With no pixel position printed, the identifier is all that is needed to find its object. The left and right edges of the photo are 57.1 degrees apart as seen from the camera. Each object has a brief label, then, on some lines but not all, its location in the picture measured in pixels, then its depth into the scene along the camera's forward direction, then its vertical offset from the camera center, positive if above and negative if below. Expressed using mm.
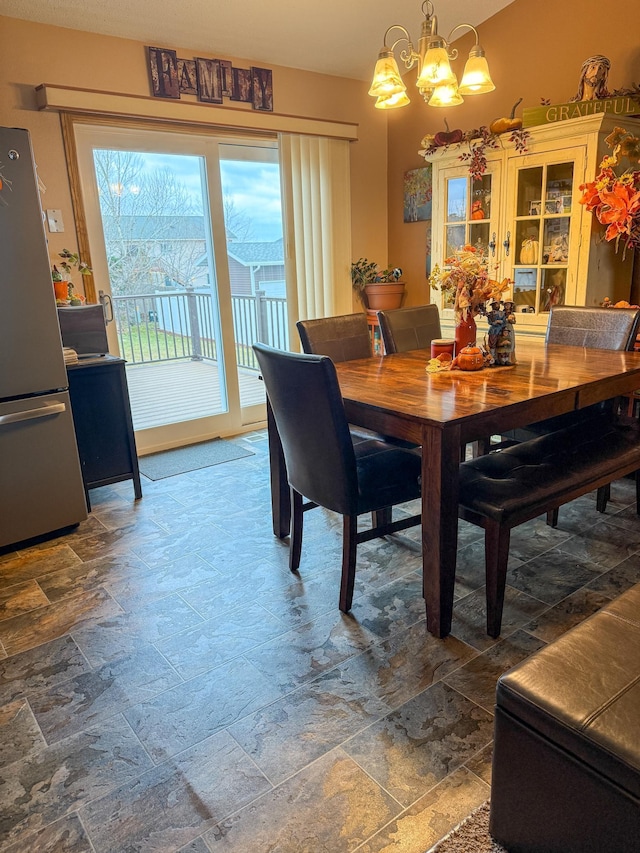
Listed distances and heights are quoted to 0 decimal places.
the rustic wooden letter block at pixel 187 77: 3568 +1175
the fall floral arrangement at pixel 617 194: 2893 +317
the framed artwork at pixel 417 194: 4441 +545
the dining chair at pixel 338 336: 2883 -324
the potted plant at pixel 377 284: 4676 -118
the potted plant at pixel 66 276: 3150 +26
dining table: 1818 -452
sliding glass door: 3621 +72
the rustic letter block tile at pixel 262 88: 3875 +1187
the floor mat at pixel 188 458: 3701 -1168
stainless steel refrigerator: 2381 -419
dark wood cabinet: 2992 -718
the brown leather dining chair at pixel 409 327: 3168 -319
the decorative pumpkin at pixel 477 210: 3771 +342
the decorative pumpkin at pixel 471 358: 2450 -377
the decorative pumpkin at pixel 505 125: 3457 +795
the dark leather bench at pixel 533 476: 1887 -732
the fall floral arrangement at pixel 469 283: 2406 -71
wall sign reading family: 3492 +1182
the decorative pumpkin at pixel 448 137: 3789 +809
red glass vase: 2521 -278
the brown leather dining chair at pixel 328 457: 1878 -637
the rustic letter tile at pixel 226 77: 3714 +1210
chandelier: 2102 +687
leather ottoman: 993 -831
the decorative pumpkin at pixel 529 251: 3546 +66
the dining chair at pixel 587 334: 2805 -355
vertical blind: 4219 +353
